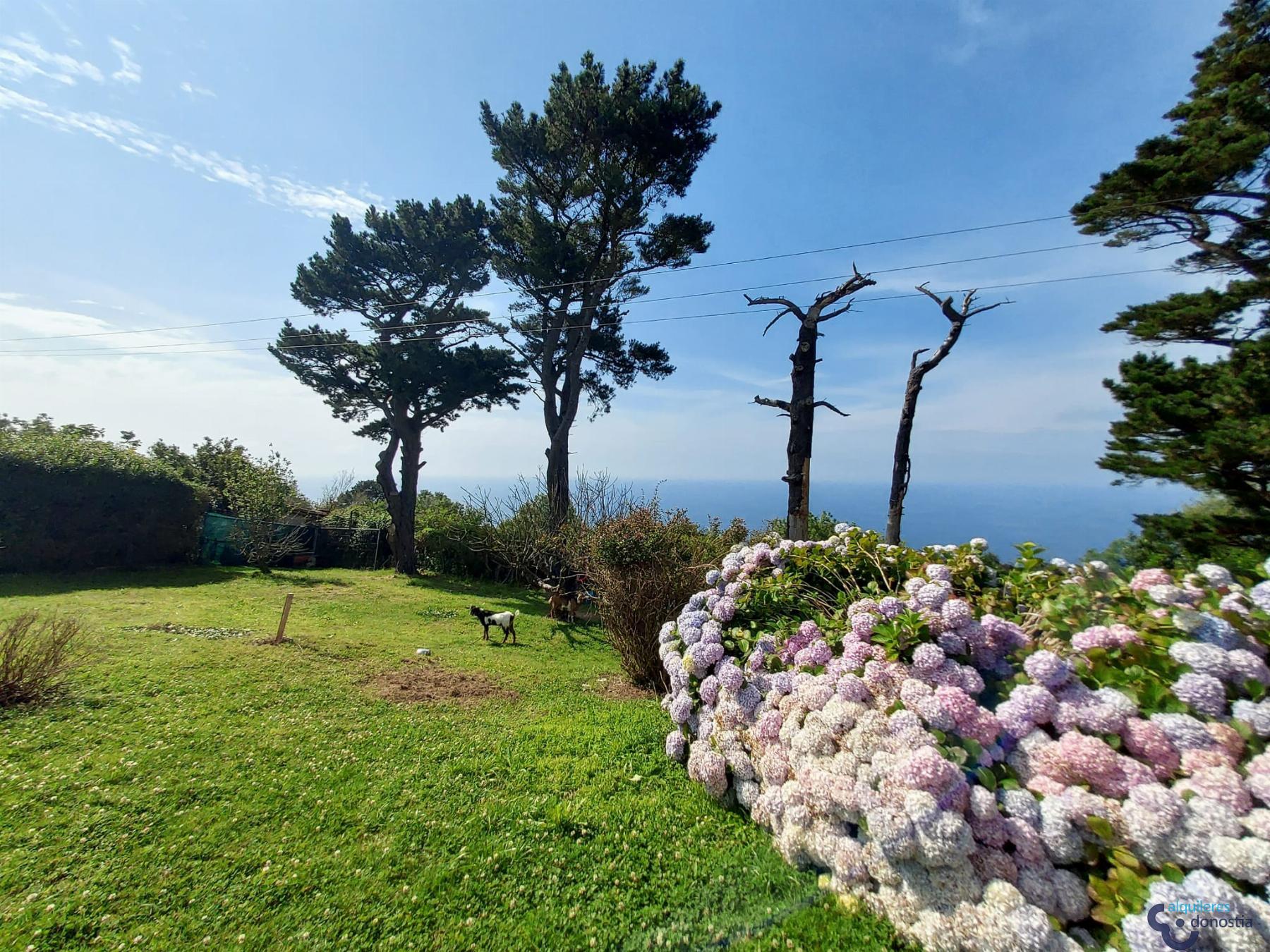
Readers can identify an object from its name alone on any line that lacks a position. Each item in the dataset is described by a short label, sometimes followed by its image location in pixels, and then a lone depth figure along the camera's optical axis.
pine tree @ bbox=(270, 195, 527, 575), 13.72
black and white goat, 7.11
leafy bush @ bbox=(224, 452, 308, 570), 12.94
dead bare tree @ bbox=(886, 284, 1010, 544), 6.98
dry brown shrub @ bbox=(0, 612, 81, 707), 3.78
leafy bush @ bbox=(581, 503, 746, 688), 5.46
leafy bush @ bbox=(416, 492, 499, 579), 14.05
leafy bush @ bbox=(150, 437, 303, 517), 13.34
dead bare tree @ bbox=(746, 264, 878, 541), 6.45
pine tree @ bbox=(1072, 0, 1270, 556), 6.36
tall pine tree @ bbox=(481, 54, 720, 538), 11.72
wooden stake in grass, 5.86
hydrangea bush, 1.47
